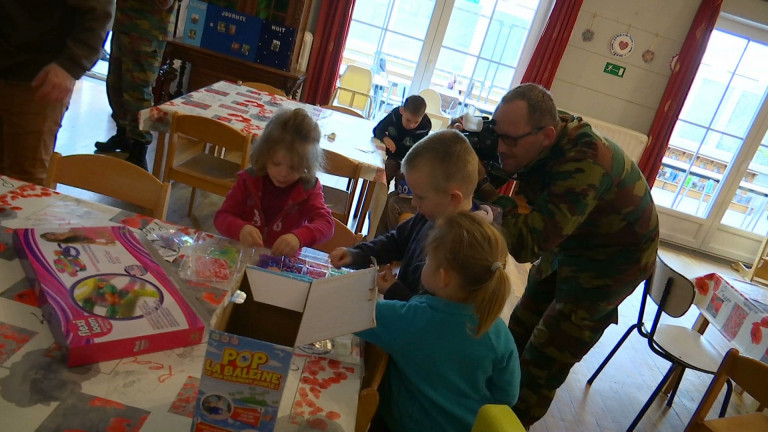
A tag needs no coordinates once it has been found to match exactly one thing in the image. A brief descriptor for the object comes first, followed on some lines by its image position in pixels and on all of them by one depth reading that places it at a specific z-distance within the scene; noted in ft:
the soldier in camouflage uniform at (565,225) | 4.75
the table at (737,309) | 7.48
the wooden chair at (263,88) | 12.15
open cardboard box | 2.22
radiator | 17.20
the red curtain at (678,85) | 16.28
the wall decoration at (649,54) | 16.99
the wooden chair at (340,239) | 5.65
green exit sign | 17.20
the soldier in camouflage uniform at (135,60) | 11.08
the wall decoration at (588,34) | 16.89
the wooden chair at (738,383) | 5.38
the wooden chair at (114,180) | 5.12
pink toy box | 2.84
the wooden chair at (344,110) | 12.41
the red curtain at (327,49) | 16.12
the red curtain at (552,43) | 16.29
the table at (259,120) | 8.56
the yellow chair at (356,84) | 16.89
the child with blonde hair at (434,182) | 4.55
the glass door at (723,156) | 17.22
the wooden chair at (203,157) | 7.88
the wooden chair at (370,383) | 3.04
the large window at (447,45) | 17.08
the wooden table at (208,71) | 14.49
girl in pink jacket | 5.45
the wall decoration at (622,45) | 16.96
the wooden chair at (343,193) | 8.32
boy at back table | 11.70
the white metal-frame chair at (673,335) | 7.47
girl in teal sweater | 3.63
